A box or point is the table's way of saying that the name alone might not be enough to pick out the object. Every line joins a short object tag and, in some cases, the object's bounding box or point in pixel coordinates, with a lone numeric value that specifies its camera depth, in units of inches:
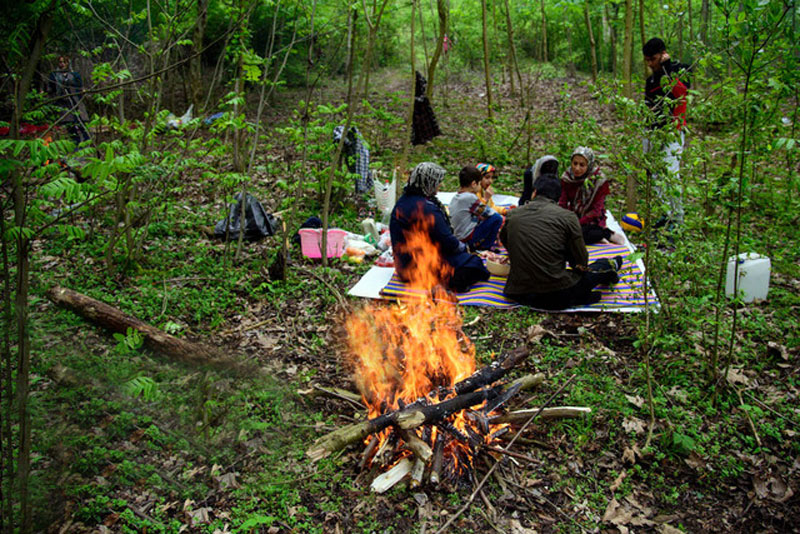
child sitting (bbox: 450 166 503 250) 267.7
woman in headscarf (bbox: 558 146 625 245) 263.6
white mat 237.0
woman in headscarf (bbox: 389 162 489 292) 228.5
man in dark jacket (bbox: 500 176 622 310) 211.9
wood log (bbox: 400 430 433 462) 131.2
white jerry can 211.0
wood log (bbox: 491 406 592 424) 152.2
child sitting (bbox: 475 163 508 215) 296.7
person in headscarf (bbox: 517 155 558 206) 277.7
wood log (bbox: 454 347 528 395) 151.3
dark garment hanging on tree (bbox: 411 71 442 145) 403.2
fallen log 165.5
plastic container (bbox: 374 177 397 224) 310.3
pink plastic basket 263.3
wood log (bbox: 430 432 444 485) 128.2
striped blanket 214.7
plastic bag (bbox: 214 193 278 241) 274.2
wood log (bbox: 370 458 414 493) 129.6
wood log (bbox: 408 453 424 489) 129.6
